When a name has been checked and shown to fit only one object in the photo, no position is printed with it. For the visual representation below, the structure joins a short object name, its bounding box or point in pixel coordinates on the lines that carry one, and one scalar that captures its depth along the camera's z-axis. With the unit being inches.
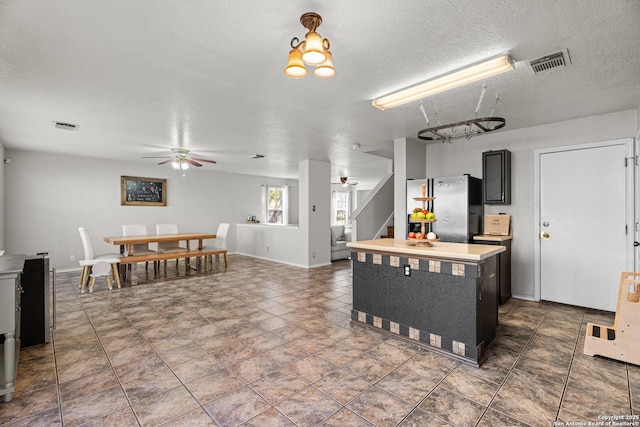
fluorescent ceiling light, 93.2
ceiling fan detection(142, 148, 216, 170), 222.4
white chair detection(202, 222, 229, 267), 261.7
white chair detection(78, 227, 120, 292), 183.3
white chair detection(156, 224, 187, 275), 255.0
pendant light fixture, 64.7
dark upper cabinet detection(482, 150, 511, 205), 167.0
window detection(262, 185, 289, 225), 386.6
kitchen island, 96.0
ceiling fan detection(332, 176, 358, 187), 376.3
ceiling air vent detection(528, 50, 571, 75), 90.2
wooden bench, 200.7
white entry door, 139.6
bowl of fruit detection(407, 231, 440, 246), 115.0
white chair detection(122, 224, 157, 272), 224.8
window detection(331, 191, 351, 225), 515.2
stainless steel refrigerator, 162.1
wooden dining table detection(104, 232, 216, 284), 200.5
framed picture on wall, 277.4
